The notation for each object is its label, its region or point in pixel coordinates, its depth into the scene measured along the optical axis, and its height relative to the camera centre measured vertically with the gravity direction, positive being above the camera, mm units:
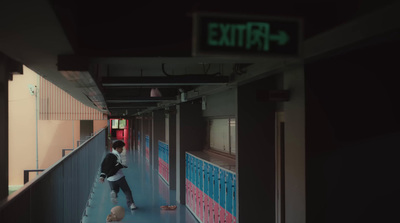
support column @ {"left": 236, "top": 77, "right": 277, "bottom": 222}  4840 -479
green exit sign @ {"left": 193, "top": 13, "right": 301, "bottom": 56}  2178 +475
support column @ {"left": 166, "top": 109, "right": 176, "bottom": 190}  10899 -860
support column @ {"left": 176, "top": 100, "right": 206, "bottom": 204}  8836 -284
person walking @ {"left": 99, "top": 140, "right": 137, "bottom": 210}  8344 -1172
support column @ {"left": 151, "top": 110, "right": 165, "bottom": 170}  14050 -306
